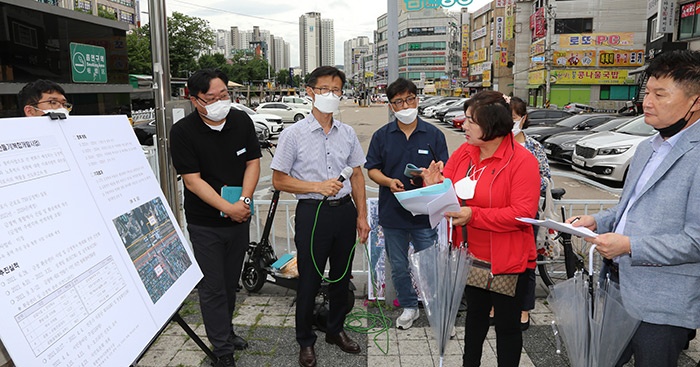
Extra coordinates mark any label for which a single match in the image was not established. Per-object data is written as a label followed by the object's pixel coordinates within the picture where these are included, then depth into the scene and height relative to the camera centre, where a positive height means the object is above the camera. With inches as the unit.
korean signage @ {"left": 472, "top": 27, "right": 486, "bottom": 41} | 2497.5 +404.8
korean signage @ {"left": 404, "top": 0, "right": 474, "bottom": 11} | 203.2 +44.9
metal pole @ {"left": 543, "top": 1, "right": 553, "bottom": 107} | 1477.6 +167.7
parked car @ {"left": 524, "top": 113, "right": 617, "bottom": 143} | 604.4 -19.4
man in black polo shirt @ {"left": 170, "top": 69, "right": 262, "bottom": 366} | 124.7 -17.7
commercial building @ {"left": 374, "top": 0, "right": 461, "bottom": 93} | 3545.8 +437.4
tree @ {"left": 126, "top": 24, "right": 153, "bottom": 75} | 1489.9 +184.1
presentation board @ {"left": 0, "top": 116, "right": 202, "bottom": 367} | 62.7 -20.4
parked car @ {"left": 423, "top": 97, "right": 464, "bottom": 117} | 1263.0 +9.8
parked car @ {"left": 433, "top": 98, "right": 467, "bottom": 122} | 1088.8 +2.9
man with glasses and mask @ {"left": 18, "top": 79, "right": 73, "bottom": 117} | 134.4 +4.5
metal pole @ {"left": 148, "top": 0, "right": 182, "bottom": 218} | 180.2 +9.7
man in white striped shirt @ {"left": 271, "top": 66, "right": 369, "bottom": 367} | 129.1 -19.7
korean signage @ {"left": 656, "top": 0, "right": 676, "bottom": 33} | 967.9 +182.8
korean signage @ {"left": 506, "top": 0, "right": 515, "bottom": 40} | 1891.0 +345.1
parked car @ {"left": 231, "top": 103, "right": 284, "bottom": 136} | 869.2 -15.3
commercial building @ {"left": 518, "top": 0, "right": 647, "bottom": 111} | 1481.3 +181.6
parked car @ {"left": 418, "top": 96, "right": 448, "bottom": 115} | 1445.1 +28.3
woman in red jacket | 101.6 -19.9
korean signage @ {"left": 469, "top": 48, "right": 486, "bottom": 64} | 2439.6 +287.2
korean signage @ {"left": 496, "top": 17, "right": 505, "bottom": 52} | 2005.4 +328.2
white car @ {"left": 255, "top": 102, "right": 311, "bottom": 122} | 1122.0 +3.6
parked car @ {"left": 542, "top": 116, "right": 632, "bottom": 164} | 490.0 -32.2
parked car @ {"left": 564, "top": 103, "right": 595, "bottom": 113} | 1144.3 +4.8
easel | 112.4 -55.6
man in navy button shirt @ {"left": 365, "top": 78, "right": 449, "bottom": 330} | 150.3 -15.8
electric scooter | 174.4 -55.7
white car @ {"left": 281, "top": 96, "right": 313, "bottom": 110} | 1193.0 +27.6
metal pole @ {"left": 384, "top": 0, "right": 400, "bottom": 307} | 181.9 +27.2
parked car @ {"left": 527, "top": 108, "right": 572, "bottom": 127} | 754.2 -7.7
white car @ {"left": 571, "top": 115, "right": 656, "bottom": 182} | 389.4 -34.5
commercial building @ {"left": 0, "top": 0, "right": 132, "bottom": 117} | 327.9 +45.7
